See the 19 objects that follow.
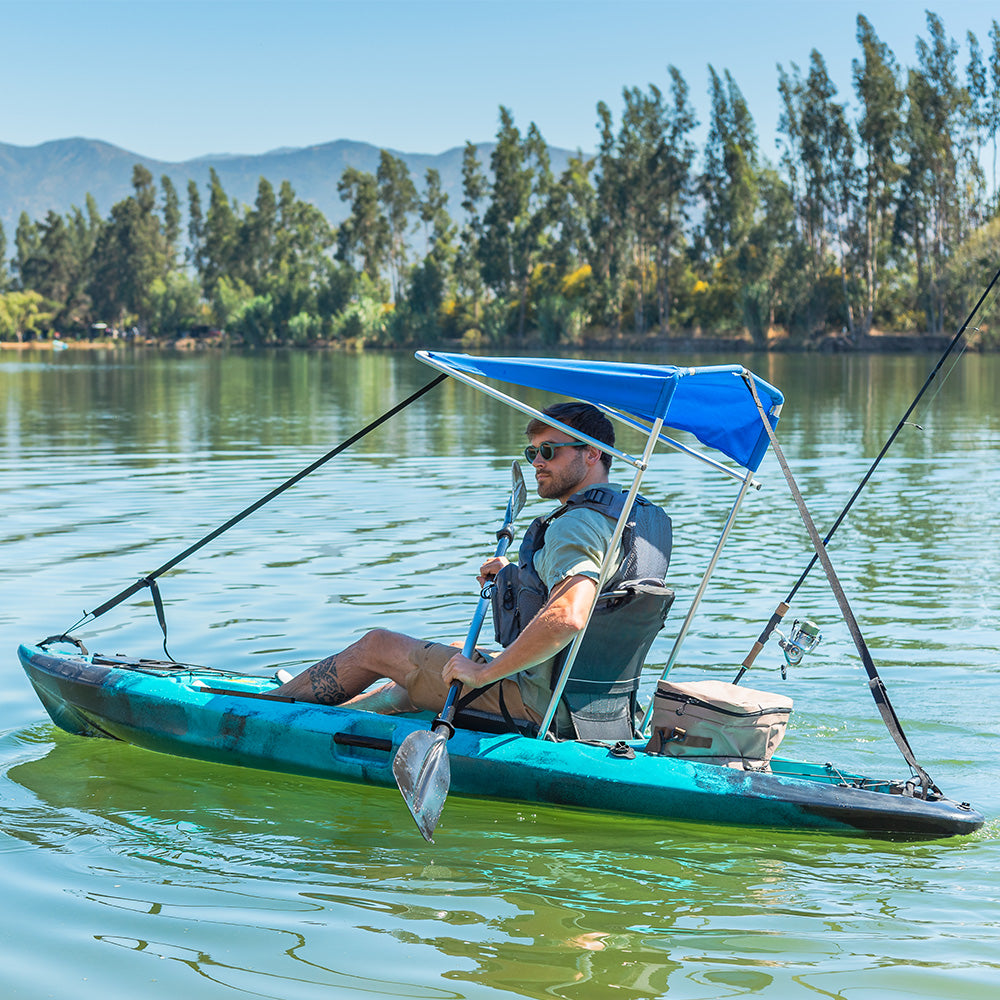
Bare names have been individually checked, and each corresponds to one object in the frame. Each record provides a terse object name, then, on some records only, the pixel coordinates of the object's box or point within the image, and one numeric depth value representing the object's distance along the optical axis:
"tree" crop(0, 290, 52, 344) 136.00
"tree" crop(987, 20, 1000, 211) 67.38
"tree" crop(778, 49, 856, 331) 71.12
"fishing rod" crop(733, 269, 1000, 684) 6.29
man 5.18
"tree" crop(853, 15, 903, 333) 68.12
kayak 5.29
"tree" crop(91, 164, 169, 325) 142.62
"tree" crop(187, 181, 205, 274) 146.62
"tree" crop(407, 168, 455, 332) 94.56
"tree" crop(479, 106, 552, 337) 85.88
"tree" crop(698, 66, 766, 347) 78.44
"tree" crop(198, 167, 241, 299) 134.00
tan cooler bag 5.44
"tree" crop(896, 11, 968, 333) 67.12
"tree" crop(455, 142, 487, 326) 94.06
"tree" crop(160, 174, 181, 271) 150.75
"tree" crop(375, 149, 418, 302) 115.69
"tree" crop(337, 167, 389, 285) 113.00
